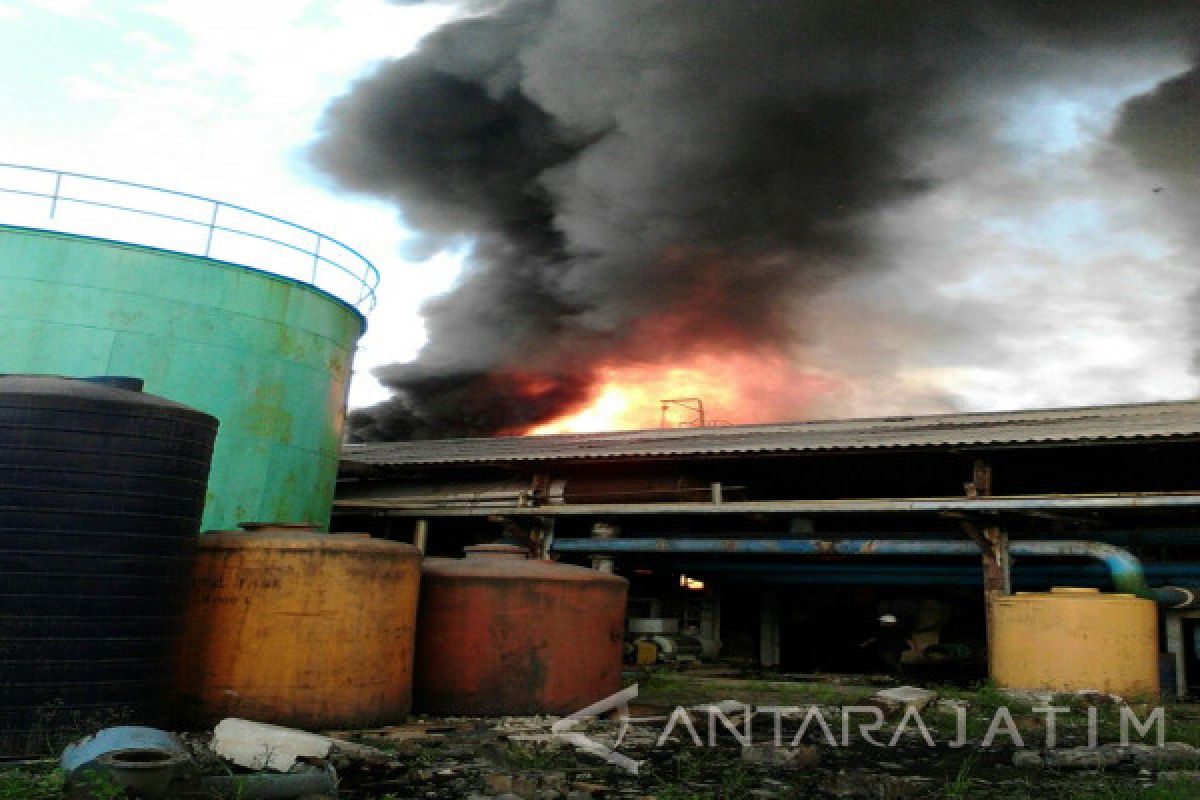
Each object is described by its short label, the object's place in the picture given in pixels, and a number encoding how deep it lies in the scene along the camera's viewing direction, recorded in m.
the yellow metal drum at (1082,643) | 10.99
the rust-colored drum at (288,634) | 7.91
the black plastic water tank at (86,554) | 6.30
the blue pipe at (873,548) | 12.08
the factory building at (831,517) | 13.20
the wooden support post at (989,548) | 13.15
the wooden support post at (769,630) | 18.08
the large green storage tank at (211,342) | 13.14
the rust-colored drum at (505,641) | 9.33
